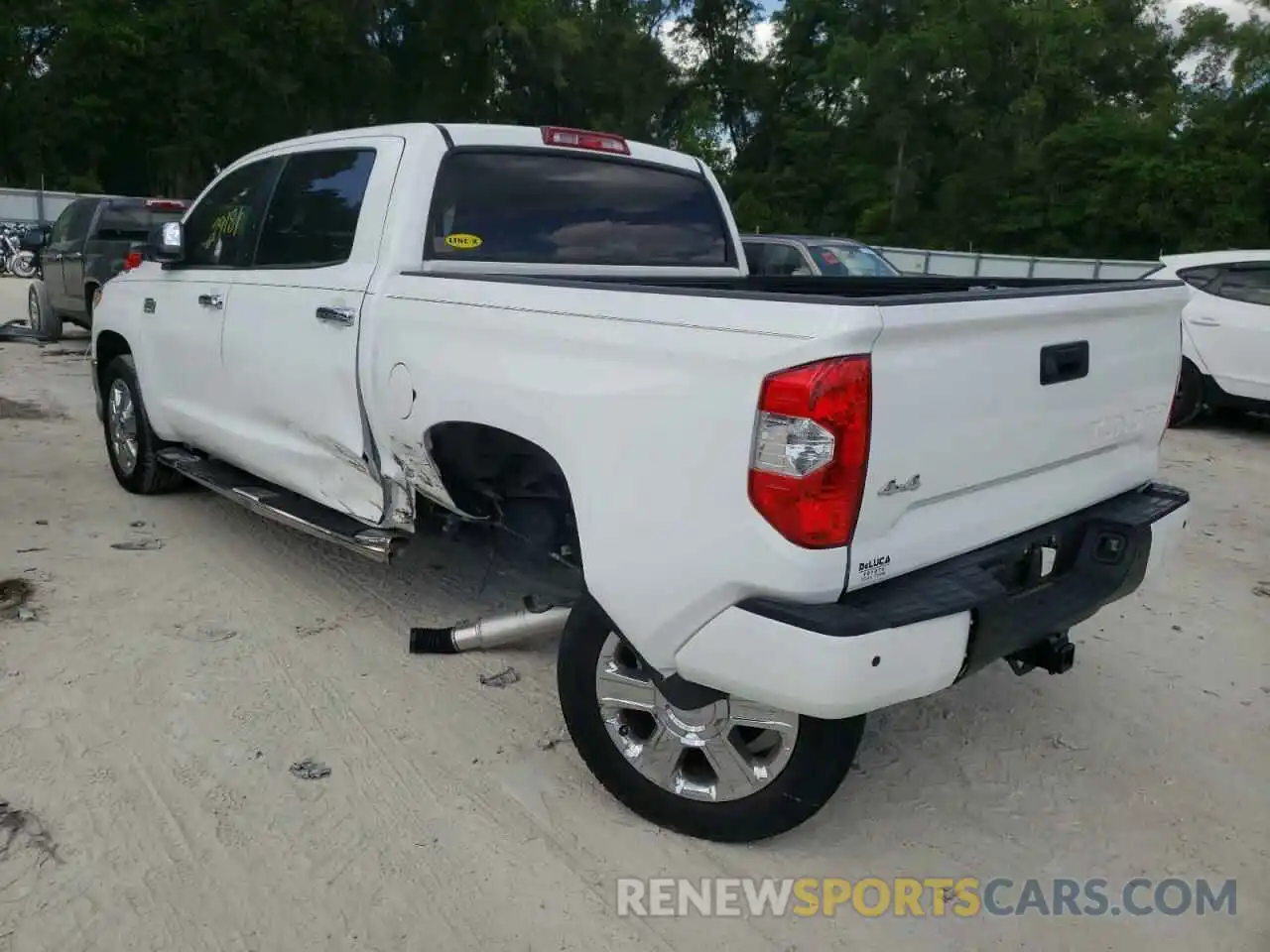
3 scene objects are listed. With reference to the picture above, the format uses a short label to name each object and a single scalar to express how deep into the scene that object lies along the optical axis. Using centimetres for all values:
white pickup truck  245
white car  866
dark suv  1120
